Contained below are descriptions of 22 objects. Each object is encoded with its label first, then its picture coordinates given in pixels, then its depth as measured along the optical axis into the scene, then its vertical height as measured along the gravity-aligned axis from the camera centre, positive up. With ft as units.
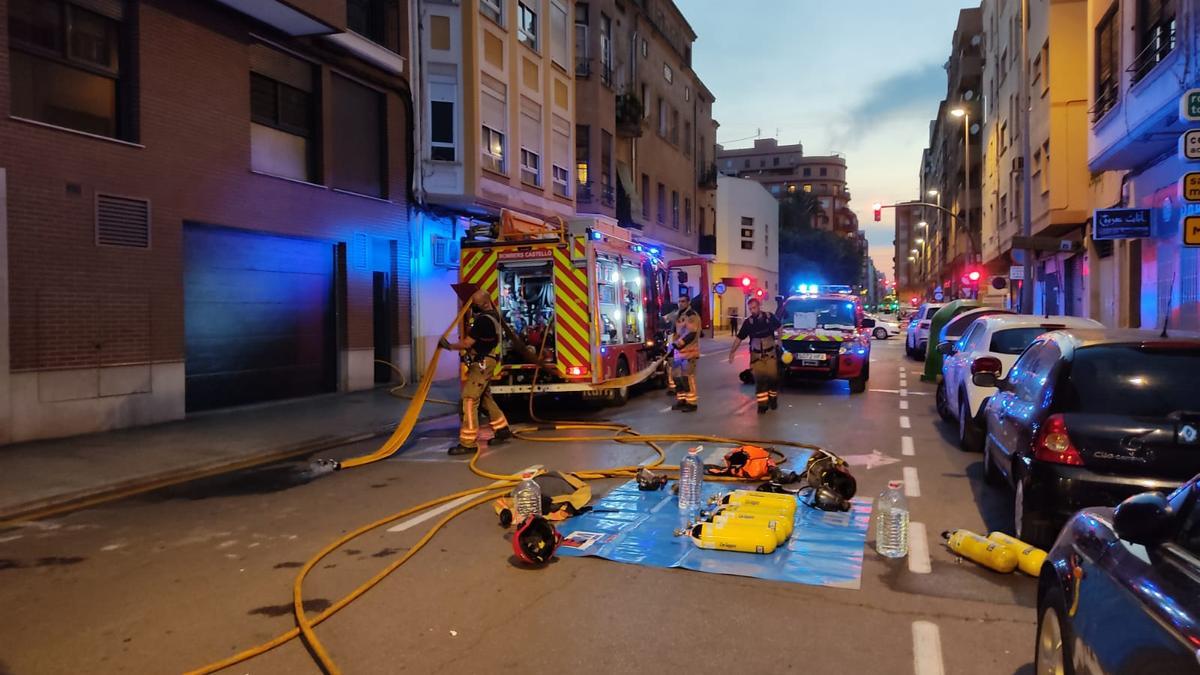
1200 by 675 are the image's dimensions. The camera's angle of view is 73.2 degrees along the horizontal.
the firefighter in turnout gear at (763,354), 41.09 -1.91
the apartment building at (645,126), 87.71 +25.07
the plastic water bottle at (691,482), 21.65 -4.44
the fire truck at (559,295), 41.60 +1.22
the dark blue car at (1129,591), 7.33 -2.86
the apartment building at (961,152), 177.37 +39.61
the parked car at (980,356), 30.86 -1.62
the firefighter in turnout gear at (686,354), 42.57 -1.98
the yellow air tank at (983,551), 16.78 -5.02
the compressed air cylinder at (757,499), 19.95 -4.59
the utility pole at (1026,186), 72.74 +11.96
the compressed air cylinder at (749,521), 18.40 -4.76
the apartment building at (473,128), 61.72 +15.61
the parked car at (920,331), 86.79 -1.61
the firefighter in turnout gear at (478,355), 32.63 -1.54
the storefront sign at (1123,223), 47.09 +5.43
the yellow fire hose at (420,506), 13.43 -5.31
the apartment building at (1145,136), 41.70 +10.48
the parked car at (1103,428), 15.40 -2.24
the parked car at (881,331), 137.39 -2.55
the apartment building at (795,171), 424.46 +78.26
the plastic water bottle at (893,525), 17.66 -4.59
